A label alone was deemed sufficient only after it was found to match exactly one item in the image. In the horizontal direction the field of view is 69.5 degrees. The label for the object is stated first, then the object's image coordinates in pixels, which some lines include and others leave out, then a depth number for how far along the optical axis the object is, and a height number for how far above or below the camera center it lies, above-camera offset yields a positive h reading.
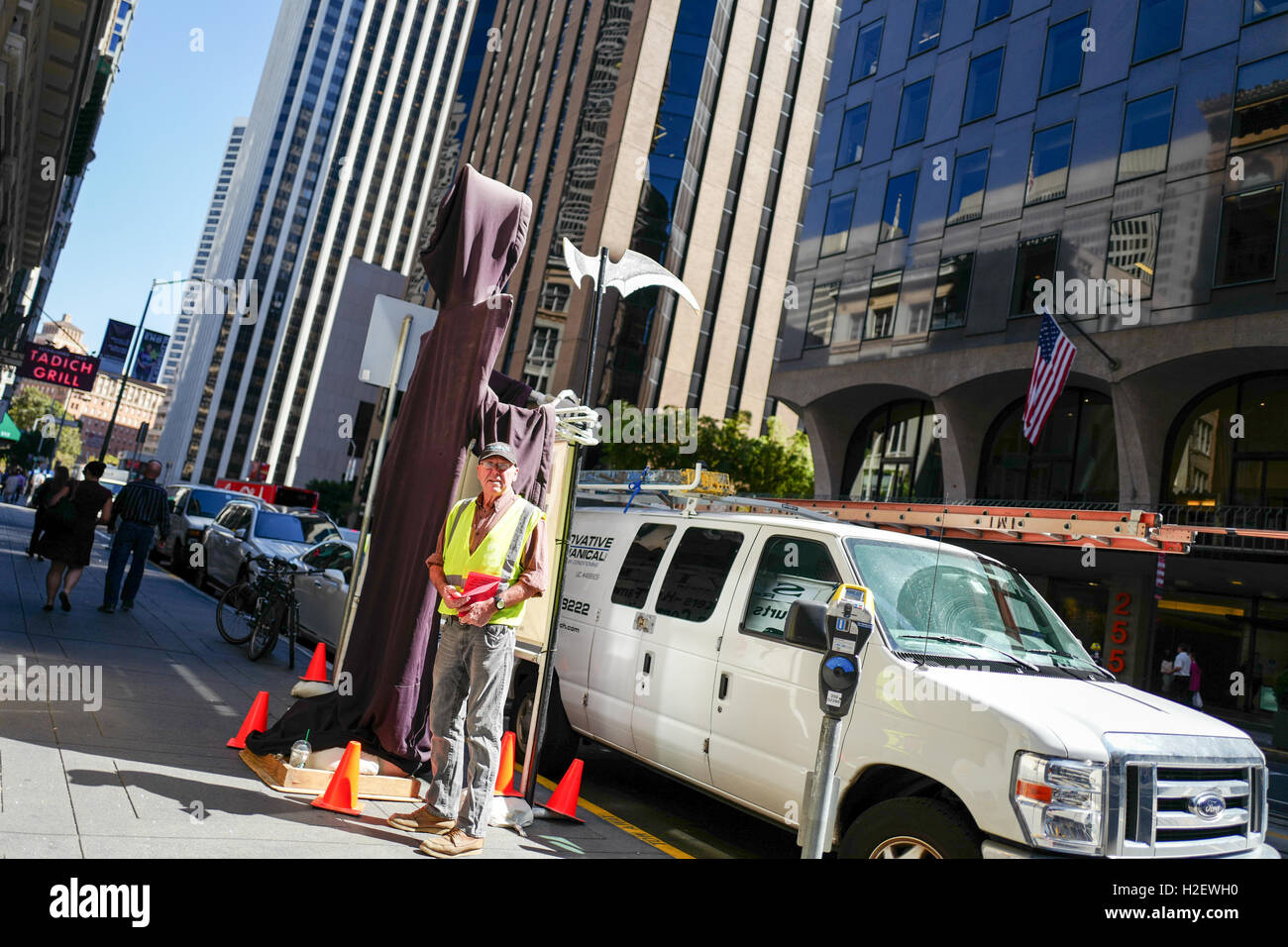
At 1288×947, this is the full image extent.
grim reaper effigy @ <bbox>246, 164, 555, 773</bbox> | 5.64 +0.55
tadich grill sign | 30.33 +3.51
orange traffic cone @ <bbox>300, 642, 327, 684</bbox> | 8.21 -1.25
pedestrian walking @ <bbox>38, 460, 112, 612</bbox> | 10.69 -0.60
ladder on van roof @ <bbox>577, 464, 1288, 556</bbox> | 7.34 +1.34
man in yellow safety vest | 4.91 -0.40
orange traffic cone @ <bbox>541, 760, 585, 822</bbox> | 5.91 -1.41
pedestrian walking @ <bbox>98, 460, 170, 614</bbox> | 11.23 -0.41
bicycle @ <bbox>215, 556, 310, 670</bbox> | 10.13 -1.05
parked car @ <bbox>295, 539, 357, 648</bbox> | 11.23 -0.74
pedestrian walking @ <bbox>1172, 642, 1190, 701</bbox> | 19.25 +0.24
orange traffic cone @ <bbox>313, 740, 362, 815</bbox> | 5.11 -1.40
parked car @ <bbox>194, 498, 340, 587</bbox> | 14.52 -0.32
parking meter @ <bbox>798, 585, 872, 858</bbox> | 4.04 -0.27
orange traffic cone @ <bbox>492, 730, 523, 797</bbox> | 5.93 -1.32
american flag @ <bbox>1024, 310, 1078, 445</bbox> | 17.33 +5.43
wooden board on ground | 5.32 -1.46
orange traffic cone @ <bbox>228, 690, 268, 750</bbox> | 6.23 -1.35
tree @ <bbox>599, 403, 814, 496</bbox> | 34.34 +5.42
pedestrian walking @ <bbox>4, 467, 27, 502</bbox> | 40.34 -0.78
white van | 3.99 -0.35
